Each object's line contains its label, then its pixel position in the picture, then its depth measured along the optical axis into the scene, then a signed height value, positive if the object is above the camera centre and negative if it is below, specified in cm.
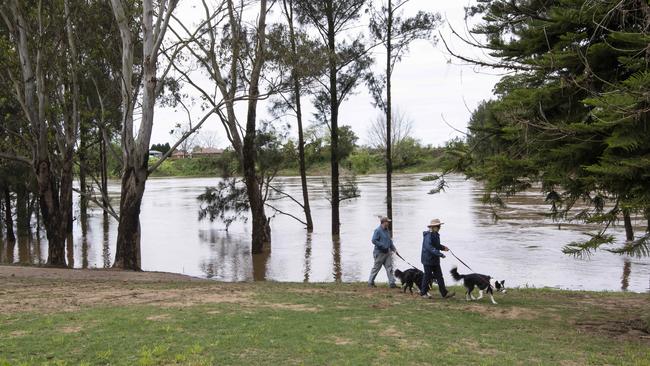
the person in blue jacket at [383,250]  1197 -181
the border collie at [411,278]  1130 -223
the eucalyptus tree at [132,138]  1677 +62
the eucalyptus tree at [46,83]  1758 +239
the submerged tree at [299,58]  2028 +335
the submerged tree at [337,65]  2723 +433
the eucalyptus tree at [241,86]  2092 +264
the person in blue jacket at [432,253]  1040 -162
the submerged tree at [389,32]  2691 +555
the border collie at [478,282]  1041 -214
